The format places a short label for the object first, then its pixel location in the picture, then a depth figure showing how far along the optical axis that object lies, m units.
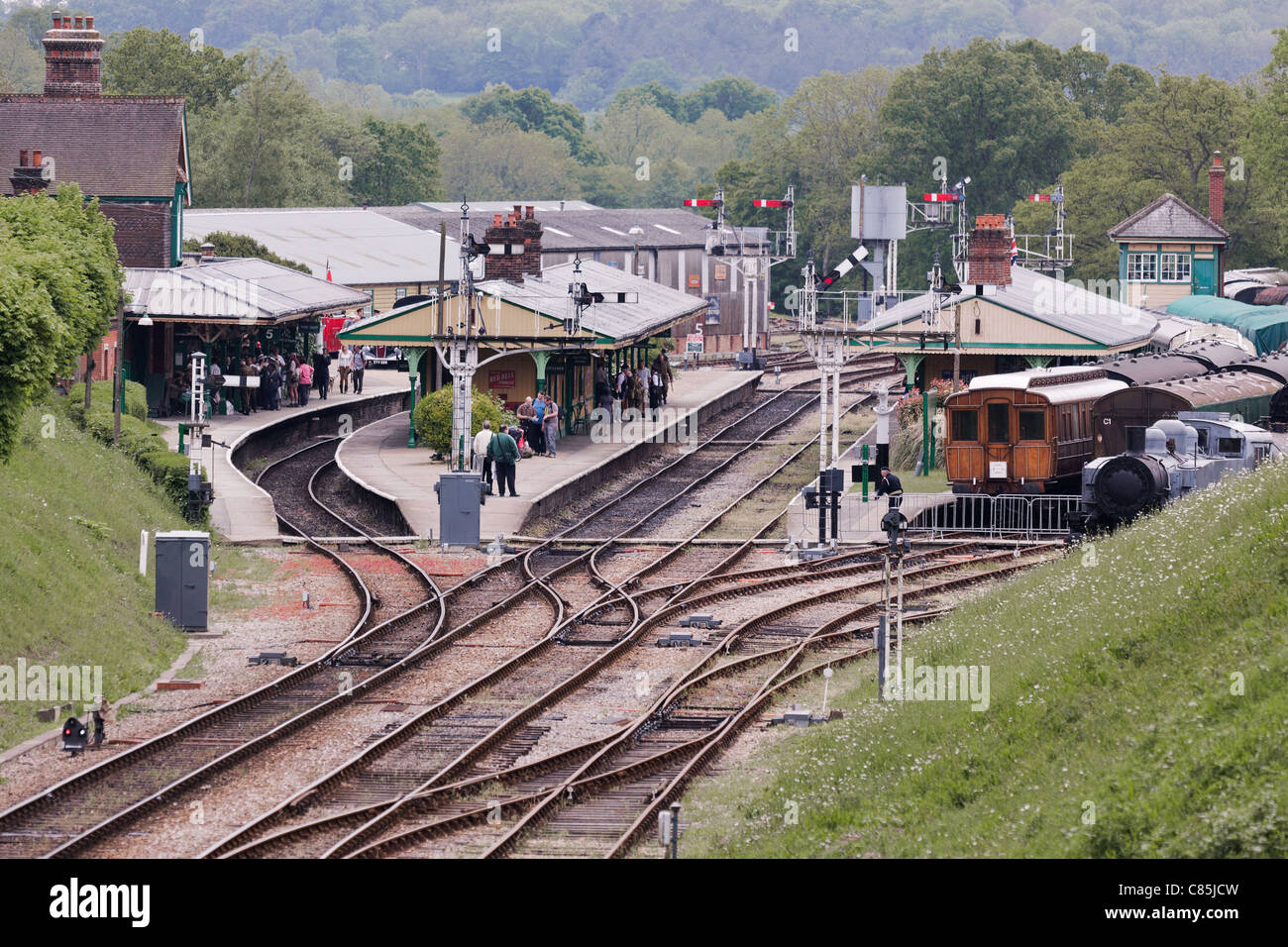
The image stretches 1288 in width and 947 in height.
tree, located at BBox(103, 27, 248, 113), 98.69
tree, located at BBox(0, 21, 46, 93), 171.12
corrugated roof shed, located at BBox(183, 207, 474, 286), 73.12
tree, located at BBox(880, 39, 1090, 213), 95.94
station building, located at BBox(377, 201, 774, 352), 77.19
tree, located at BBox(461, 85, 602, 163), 179.82
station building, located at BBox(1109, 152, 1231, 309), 72.31
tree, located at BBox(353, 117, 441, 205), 115.94
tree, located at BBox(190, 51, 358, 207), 89.00
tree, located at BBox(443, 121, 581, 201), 154.88
